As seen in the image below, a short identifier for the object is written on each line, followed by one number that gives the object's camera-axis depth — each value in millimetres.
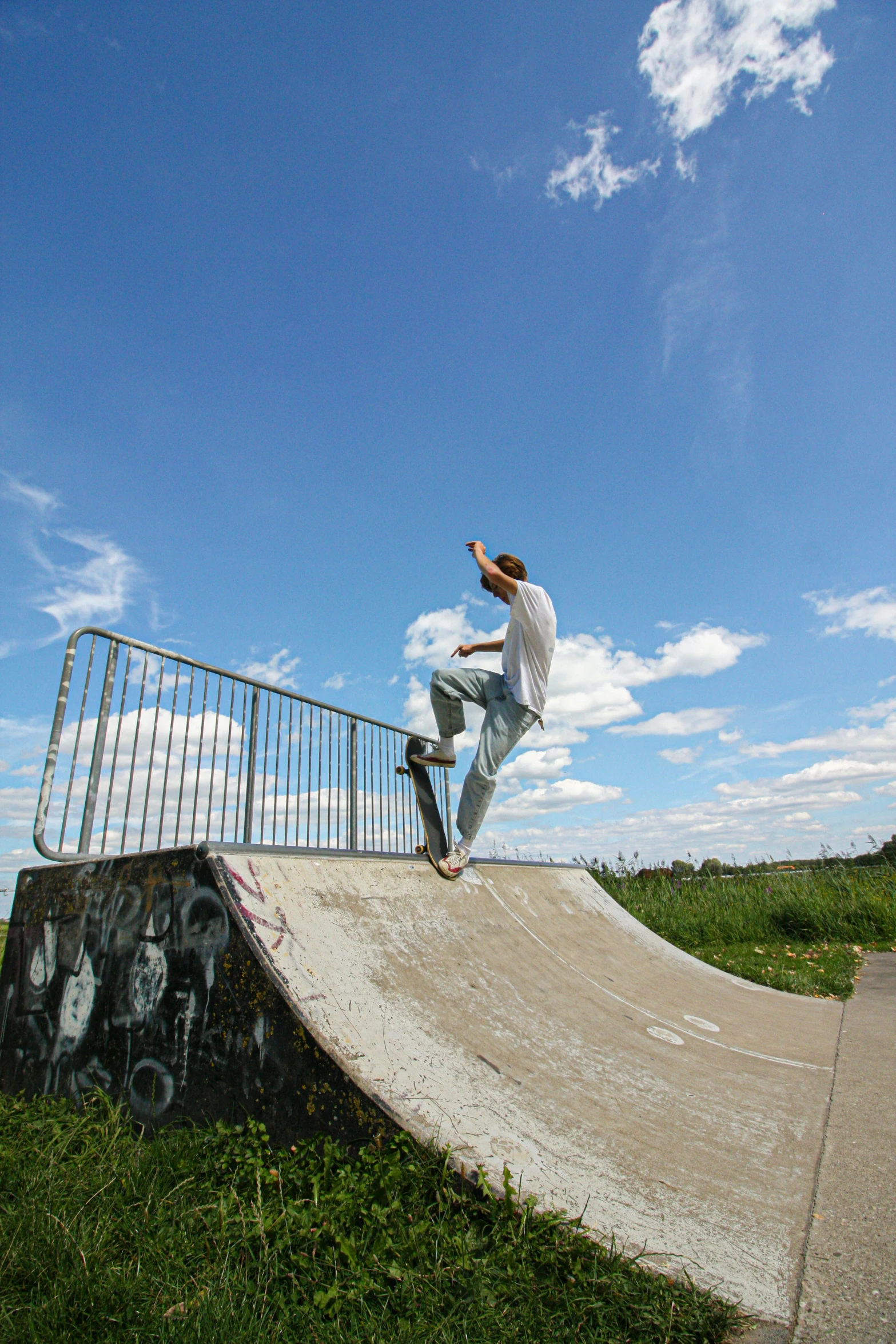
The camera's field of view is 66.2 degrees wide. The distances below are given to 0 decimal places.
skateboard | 4336
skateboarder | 4234
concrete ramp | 1865
